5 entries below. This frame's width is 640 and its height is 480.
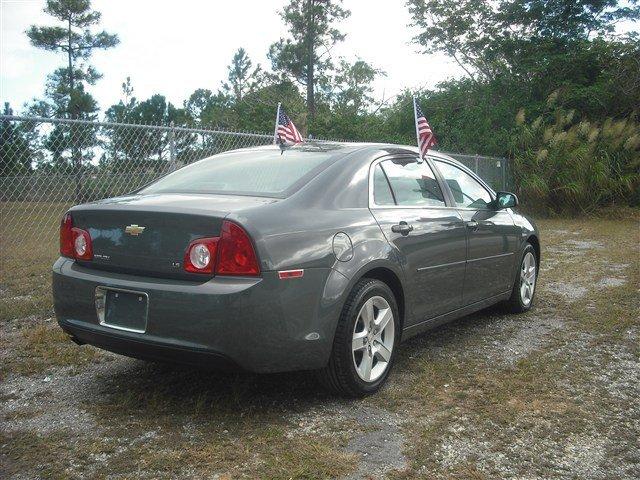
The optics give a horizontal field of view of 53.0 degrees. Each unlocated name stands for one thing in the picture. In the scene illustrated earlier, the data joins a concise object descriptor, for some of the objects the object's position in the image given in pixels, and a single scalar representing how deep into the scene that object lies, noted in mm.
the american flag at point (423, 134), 5340
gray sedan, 3047
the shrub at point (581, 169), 16391
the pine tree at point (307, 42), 32844
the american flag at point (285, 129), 6832
